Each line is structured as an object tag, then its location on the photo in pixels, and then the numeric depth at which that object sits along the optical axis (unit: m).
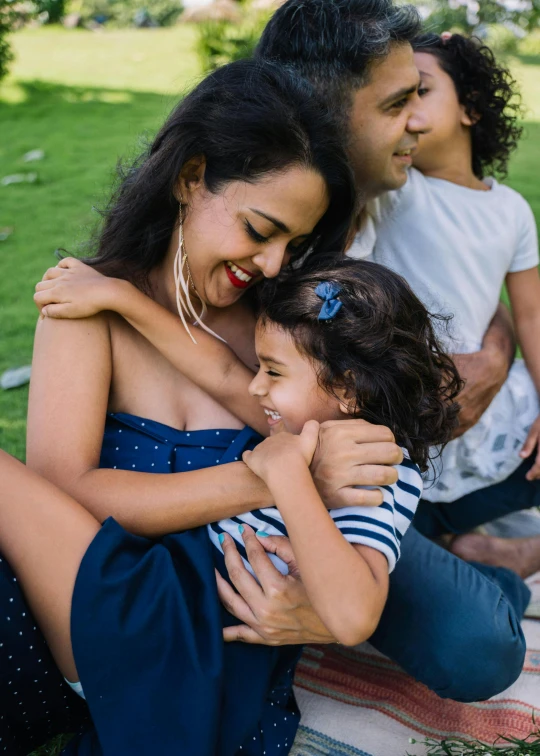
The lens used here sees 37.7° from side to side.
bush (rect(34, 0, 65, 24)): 9.23
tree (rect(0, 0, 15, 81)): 8.80
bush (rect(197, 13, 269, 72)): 9.88
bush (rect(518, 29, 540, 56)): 15.85
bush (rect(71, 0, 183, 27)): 20.20
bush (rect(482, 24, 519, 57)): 14.49
